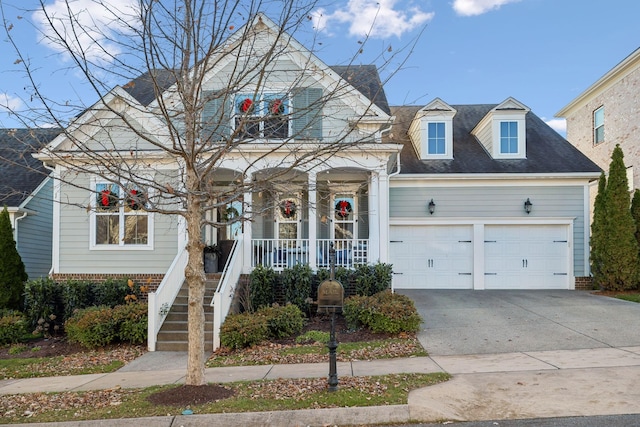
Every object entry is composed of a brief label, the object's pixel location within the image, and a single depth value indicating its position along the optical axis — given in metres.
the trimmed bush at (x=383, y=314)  9.22
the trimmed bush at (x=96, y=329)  9.64
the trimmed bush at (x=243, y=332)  8.98
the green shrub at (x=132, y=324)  9.70
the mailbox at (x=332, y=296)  6.20
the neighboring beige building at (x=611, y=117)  16.25
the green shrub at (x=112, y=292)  11.51
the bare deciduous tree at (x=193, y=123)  6.06
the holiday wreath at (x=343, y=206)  13.46
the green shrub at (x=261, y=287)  11.22
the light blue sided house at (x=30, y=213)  14.52
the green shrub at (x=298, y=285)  11.19
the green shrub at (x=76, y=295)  11.39
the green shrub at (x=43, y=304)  11.32
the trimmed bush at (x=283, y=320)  9.49
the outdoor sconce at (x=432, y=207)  14.35
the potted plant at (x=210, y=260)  12.44
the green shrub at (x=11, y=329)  10.40
